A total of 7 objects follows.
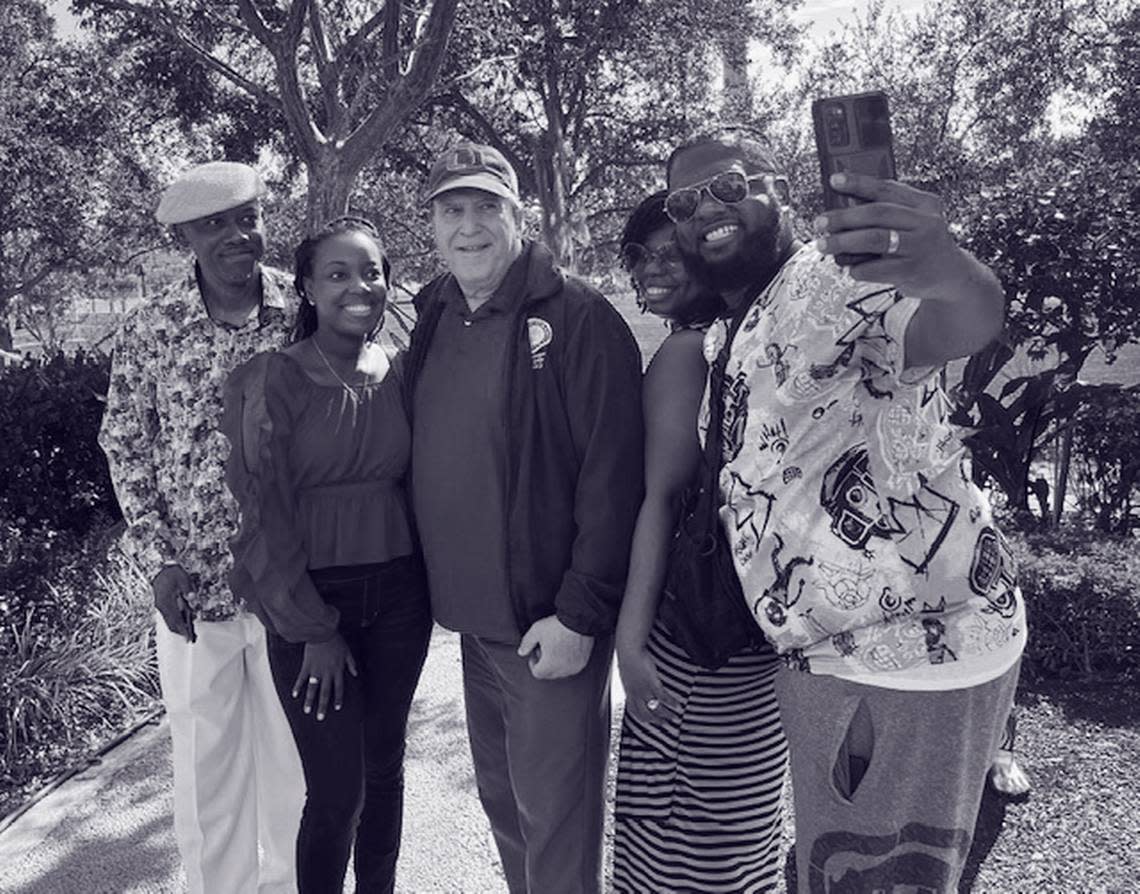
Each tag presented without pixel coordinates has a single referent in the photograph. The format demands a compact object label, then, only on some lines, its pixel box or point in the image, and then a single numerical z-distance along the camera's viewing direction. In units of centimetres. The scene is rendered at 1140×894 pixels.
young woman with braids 242
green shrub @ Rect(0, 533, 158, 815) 399
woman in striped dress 217
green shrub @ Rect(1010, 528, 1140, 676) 468
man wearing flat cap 282
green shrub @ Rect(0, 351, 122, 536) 579
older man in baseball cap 232
